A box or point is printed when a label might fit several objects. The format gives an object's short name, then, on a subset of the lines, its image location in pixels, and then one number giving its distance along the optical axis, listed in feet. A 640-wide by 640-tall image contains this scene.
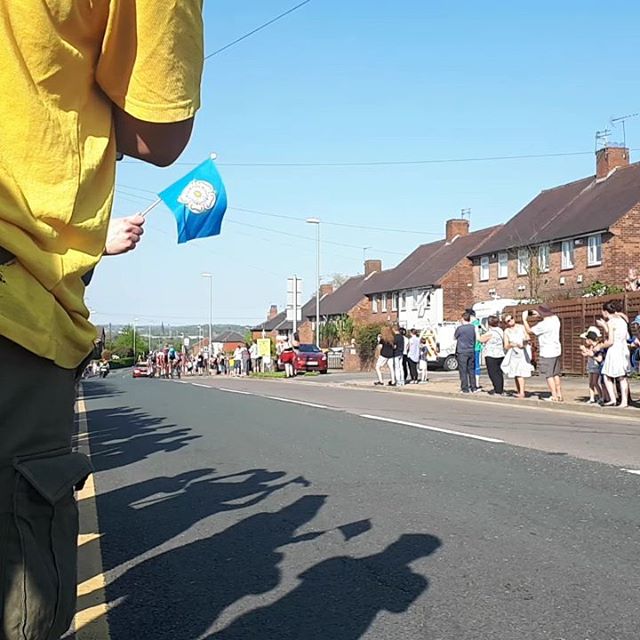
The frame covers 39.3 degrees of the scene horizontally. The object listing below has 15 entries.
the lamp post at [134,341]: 478.59
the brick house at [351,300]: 230.27
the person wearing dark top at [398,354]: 80.64
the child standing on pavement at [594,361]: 50.67
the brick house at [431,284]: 188.55
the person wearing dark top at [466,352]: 65.98
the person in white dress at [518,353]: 59.26
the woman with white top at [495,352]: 62.59
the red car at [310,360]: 139.82
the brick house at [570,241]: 122.62
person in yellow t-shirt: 5.04
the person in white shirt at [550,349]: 55.67
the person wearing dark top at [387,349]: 79.59
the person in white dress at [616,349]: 47.88
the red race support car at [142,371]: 182.23
